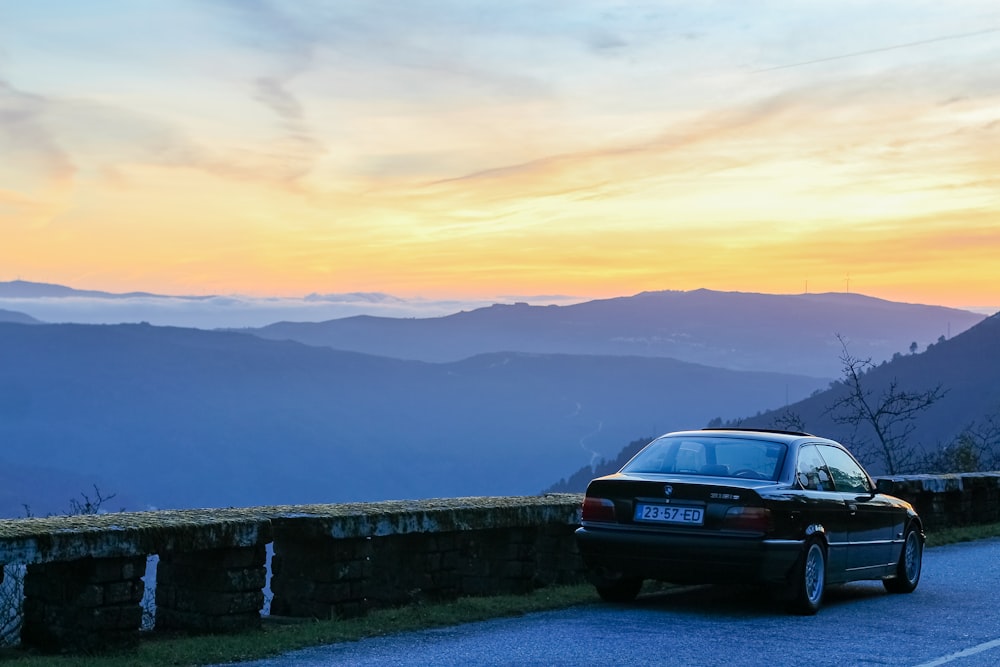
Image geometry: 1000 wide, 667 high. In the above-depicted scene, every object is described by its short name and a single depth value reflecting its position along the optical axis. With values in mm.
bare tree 26312
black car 9352
